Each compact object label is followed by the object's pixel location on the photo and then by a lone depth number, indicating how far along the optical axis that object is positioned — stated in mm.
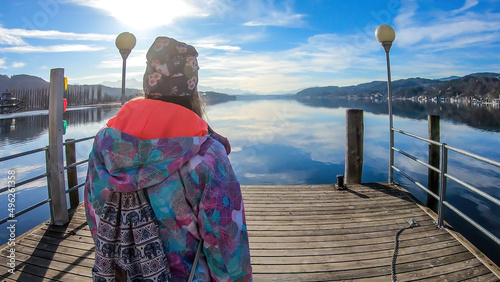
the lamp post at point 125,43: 5133
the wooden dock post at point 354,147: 5832
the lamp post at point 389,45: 5305
